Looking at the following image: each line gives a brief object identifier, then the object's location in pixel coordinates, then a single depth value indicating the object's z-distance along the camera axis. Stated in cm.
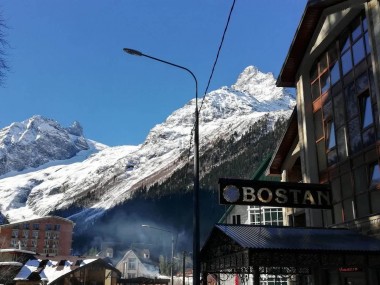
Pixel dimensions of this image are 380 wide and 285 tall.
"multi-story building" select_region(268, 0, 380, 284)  1764
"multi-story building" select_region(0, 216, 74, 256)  14850
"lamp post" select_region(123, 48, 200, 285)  1555
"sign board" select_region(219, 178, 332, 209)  1939
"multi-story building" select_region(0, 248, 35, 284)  6104
